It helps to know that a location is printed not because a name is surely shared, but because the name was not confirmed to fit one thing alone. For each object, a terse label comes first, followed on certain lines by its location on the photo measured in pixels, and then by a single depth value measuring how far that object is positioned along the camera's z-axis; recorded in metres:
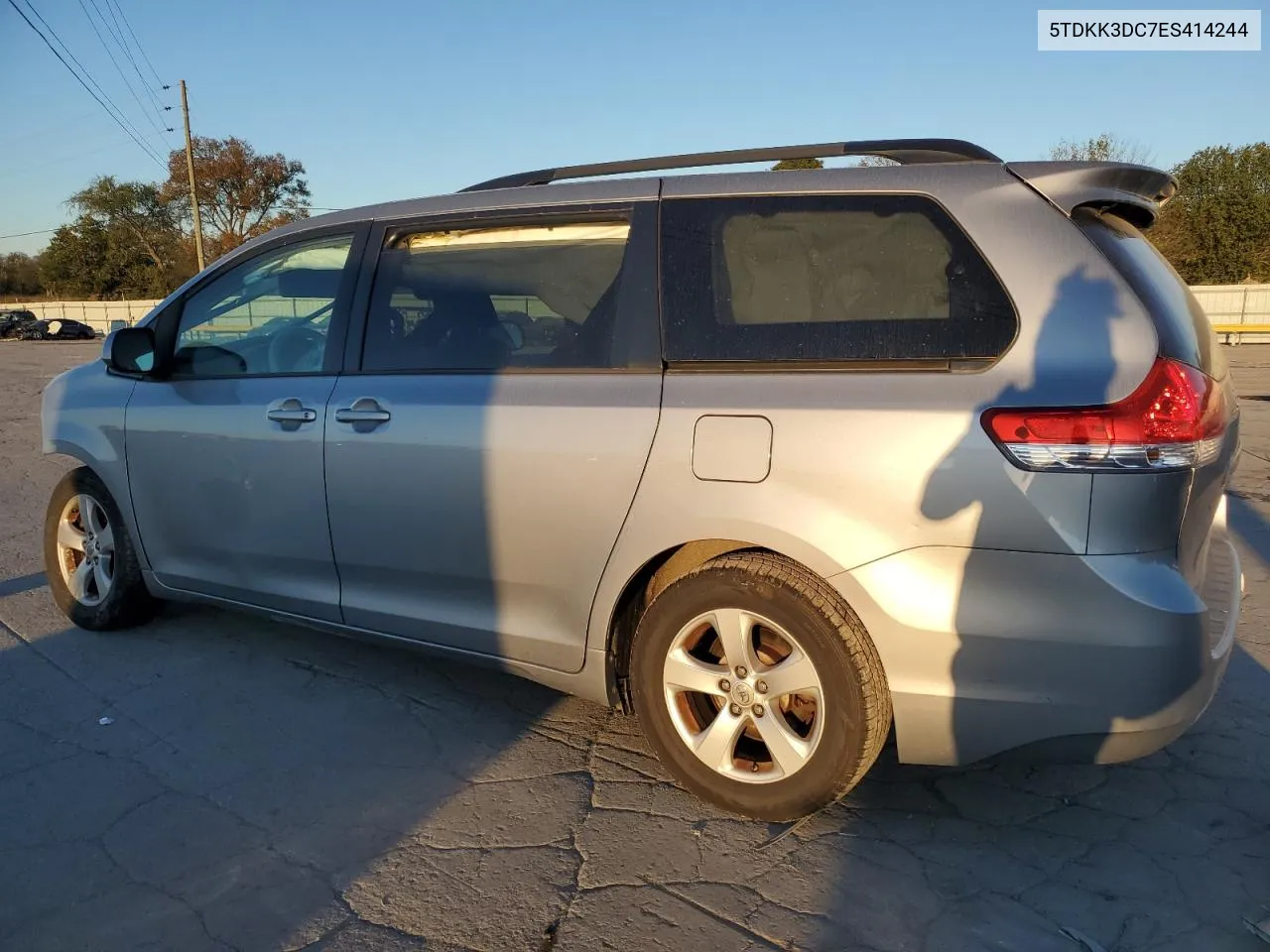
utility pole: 38.84
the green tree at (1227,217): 40.53
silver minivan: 2.31
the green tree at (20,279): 72.25
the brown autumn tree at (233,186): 52.25
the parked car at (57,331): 44.31
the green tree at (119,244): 61.50
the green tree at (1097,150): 32.47
